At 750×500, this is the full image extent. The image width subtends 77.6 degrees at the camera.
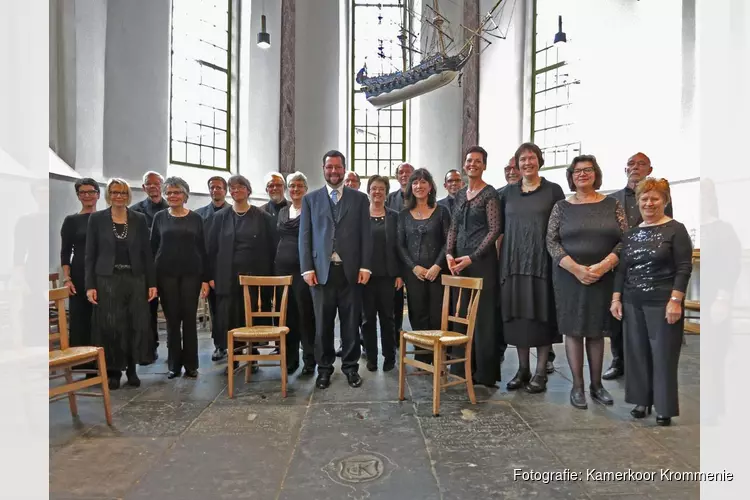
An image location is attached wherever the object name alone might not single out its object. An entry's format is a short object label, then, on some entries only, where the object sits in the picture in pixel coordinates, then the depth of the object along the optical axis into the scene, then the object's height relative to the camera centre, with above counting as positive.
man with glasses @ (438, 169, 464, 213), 4.85 +0.66
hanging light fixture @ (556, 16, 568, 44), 7.92 +3.59
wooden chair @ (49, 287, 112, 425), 2.64 -0.66
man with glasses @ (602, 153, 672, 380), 3.76 +0.35
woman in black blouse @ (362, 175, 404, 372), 4.10 -0.44
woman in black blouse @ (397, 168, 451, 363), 3.93 -0.02
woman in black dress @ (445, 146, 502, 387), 3.52 -0.06
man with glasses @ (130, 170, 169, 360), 4.53 +0.44
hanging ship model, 8.60 +3.34
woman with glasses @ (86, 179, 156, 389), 3.56 -0.31
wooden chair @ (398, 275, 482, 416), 2.99 -0.62
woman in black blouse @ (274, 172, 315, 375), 3.99 -0.33
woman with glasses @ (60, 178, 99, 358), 3.72 -0.17
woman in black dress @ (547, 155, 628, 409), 3.03 -0.10
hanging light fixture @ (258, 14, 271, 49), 8.55 +3.81
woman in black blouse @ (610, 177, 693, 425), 2.68 -0.31
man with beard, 3.61 -0.10
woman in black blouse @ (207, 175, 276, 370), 4.10 -0.08
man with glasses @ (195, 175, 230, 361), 4.33 +0.31
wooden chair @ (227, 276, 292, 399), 3.34 -0.64
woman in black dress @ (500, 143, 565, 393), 3.33 -0.14
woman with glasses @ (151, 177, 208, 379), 3.87 -0.25
